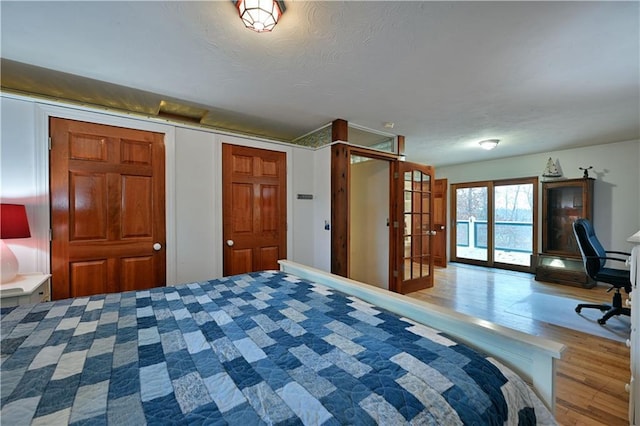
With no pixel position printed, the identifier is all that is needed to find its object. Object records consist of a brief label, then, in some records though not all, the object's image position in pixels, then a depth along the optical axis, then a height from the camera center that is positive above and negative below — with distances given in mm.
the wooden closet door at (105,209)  2277 +21
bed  700 -527
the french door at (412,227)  3934 -258
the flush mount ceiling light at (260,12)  1432 +1110
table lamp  1845 -140
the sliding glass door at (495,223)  5312 -267
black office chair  2857 -696
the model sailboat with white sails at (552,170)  4723 +725
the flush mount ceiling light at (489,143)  4109 +1057
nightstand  1767 -542
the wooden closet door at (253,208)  3084 +35
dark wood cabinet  4375 -323
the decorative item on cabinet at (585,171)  4417 +661
